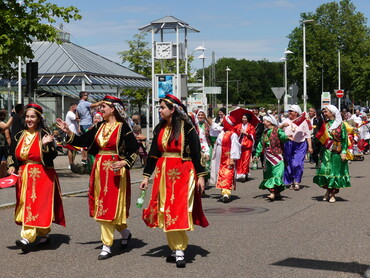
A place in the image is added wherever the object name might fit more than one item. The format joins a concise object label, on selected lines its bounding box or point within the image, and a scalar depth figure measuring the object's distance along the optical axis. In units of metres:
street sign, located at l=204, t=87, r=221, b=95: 55.36
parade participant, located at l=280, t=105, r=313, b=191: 15.36
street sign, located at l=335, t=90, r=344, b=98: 58.31
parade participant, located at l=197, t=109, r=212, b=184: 15.12
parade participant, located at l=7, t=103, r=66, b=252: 8.52
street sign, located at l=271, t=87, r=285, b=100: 34.83
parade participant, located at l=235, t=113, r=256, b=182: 17.67
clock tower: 24.55
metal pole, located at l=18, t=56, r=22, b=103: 25.41
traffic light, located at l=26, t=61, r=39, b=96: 17.09
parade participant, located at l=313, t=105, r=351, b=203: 13.14
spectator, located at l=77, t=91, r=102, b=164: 19.89
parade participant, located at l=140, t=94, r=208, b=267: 7.79
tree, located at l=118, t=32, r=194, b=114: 54.84
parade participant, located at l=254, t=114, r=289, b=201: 13.38
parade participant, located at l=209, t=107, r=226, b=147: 15.64
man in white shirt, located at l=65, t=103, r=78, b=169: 19.80
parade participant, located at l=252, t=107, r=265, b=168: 22.03
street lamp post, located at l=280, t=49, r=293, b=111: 43.49
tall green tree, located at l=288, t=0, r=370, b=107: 88.56
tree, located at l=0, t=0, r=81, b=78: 17.02
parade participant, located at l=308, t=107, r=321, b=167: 22.47
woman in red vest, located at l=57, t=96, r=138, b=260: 8.15
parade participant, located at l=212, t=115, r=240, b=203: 13.43
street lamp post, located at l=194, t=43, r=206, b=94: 56.04
